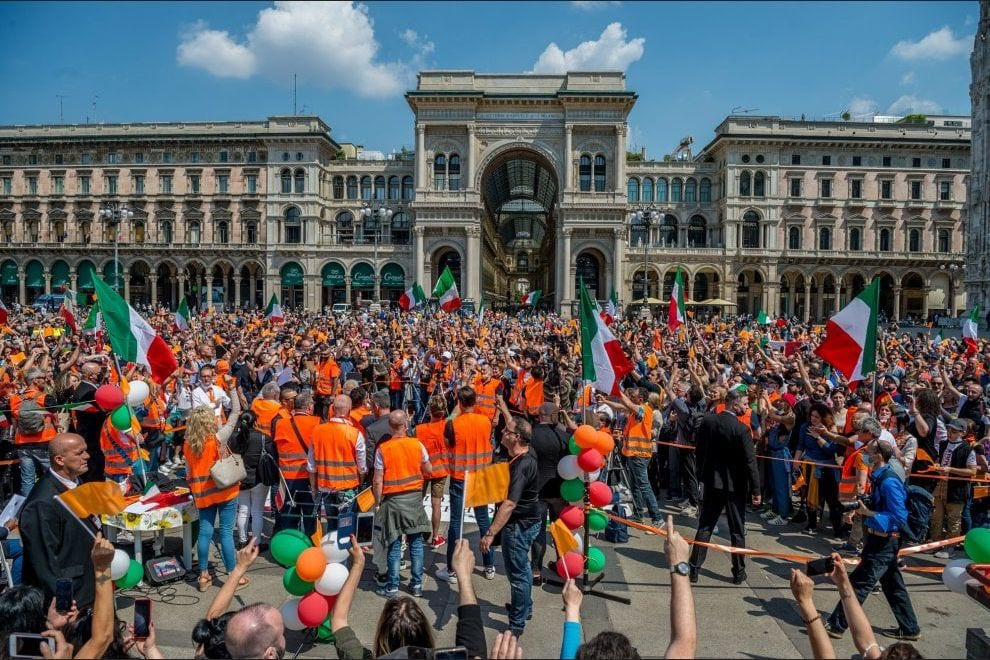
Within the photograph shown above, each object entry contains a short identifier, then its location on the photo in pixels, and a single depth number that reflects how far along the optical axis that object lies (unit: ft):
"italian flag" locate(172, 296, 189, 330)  64.13
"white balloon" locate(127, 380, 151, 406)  26.71
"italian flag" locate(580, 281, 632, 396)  26.73
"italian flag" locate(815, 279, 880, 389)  26.03
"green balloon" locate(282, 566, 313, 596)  13.69
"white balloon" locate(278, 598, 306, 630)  13.36
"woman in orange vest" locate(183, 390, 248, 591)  20.44
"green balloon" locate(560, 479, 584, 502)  20.20
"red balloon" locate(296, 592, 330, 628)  13.07
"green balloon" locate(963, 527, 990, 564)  14.85
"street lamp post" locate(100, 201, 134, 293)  110.66
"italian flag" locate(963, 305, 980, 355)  57.06
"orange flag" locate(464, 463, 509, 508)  18.84
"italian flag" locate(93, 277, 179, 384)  26.53
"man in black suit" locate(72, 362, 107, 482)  25.77
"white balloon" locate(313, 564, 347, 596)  13.61
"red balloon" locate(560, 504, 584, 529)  18.35
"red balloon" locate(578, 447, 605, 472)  18.76
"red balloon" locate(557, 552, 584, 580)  17.22
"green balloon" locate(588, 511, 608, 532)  20.80
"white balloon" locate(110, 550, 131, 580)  15.03
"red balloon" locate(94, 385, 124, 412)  23.63
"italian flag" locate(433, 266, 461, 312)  73.67
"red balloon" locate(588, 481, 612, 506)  19.89
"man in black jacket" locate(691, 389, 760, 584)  21.75
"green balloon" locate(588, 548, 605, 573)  20.26
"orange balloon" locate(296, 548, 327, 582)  13.05
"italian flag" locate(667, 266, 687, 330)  61.57
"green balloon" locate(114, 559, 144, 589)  16.28
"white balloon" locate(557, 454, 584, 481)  19.47
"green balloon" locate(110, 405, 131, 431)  25.03
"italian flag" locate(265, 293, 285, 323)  77.97
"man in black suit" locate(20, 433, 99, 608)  13.53
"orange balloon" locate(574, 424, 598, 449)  18.78
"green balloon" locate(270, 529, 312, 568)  14.17
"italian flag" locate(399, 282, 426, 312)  83.92
